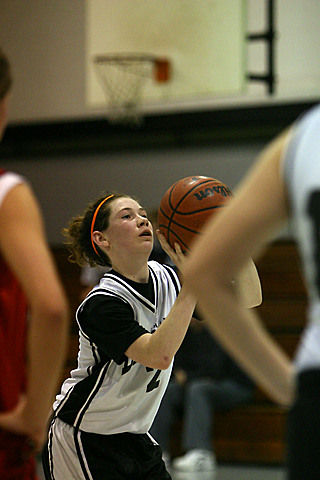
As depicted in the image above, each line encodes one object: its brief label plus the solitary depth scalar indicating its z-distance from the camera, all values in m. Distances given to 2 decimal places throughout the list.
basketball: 5.57
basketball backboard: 15.14
